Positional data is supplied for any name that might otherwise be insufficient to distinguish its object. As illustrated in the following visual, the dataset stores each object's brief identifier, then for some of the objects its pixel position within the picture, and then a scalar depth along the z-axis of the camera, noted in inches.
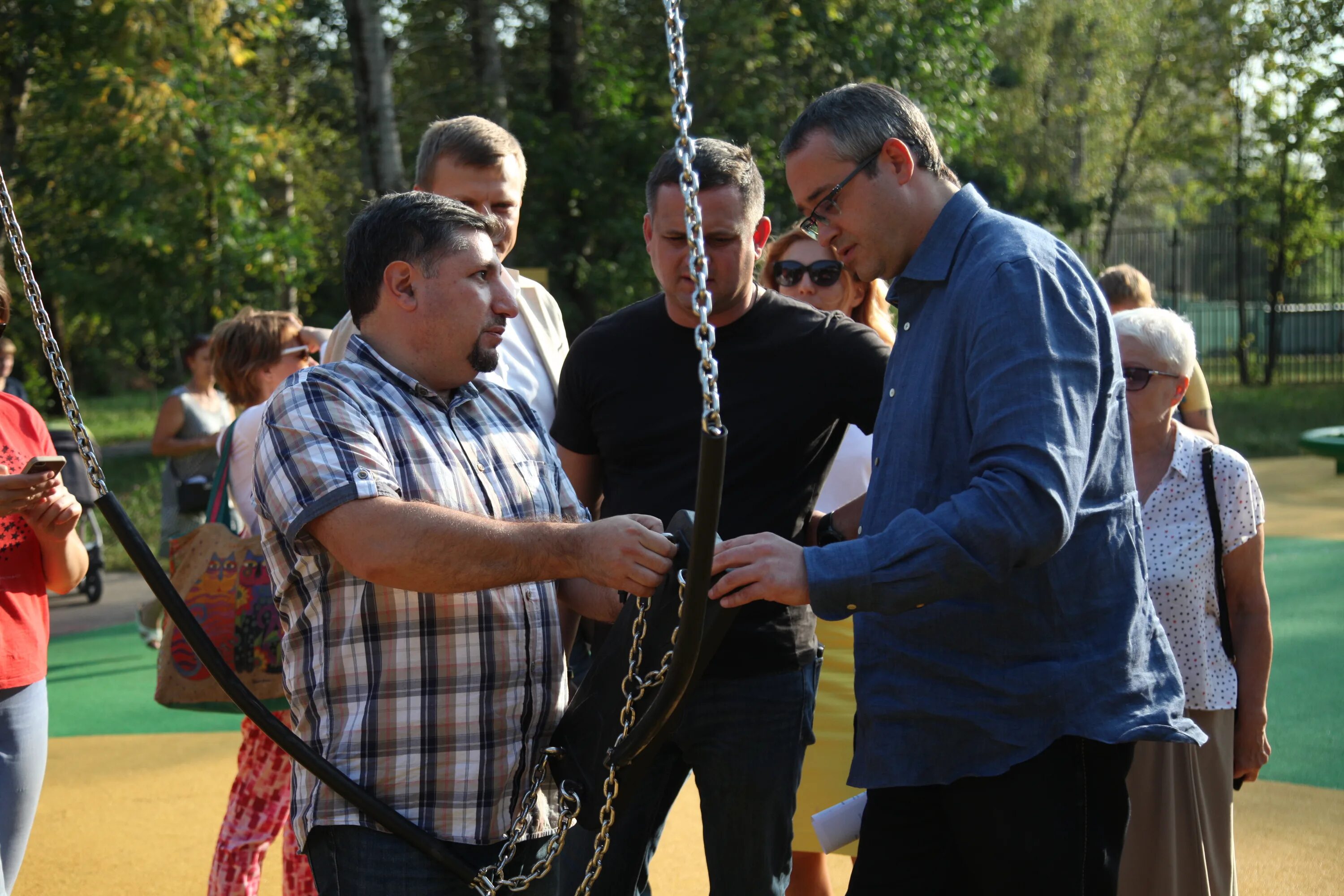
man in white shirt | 139.0
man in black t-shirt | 114.9
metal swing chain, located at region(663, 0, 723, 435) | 66.5
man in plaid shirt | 78.7
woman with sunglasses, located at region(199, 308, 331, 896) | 143.6
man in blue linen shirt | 77.3
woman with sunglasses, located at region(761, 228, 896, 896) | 138.7
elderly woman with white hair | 122.2
